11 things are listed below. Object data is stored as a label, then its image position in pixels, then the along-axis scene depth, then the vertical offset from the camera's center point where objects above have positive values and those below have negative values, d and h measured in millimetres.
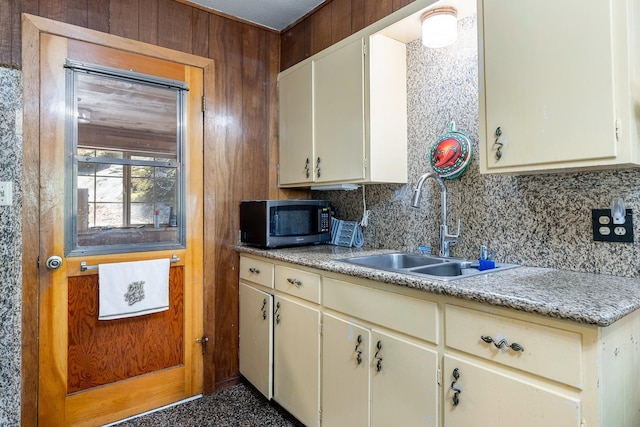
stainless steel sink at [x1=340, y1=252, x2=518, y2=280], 1584 -217
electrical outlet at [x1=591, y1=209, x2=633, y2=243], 1335 -38
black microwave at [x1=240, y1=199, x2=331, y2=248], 2256 -16
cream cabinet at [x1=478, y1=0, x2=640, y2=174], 1138 +452
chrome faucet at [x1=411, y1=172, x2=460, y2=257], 1832 -51
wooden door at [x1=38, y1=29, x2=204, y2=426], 1888 -504
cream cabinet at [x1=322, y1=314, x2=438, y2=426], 1322 -638
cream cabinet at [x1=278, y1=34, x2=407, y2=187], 1979 +610
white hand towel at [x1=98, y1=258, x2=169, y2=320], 1992 -378
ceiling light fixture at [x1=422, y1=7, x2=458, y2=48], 1699 +888
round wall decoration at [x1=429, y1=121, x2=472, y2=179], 1800 +325
